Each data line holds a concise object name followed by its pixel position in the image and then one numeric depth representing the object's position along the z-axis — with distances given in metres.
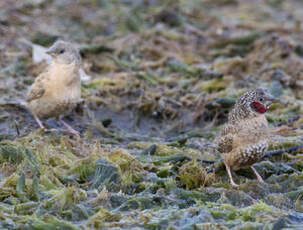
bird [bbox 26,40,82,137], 12.82
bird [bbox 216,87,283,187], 10.09
